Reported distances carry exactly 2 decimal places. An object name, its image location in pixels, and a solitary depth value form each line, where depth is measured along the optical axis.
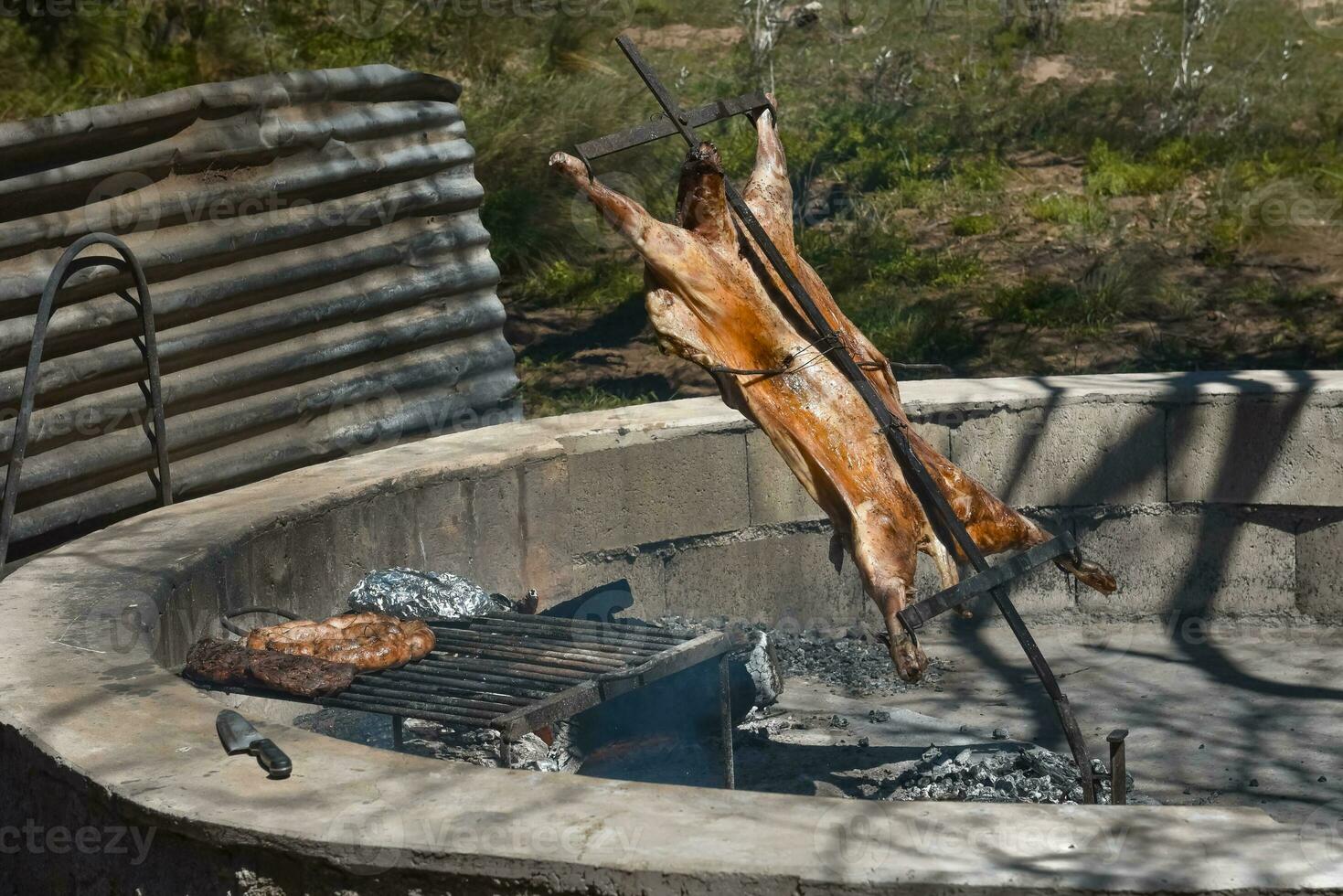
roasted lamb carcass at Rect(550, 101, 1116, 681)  4.48
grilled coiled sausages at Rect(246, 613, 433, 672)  4.40
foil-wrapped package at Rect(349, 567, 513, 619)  5.13
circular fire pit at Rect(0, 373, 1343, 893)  2.72
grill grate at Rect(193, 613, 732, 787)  3.99
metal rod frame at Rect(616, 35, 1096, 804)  4.23
